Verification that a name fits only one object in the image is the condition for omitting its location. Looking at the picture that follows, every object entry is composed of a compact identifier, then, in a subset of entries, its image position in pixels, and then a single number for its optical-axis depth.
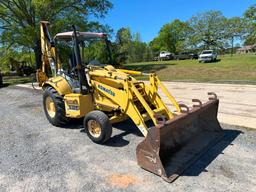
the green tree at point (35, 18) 18.83
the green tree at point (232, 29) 49.03
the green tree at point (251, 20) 19.66
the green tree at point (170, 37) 62.73
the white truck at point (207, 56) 27.22
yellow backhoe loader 3.51
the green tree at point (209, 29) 51.53
